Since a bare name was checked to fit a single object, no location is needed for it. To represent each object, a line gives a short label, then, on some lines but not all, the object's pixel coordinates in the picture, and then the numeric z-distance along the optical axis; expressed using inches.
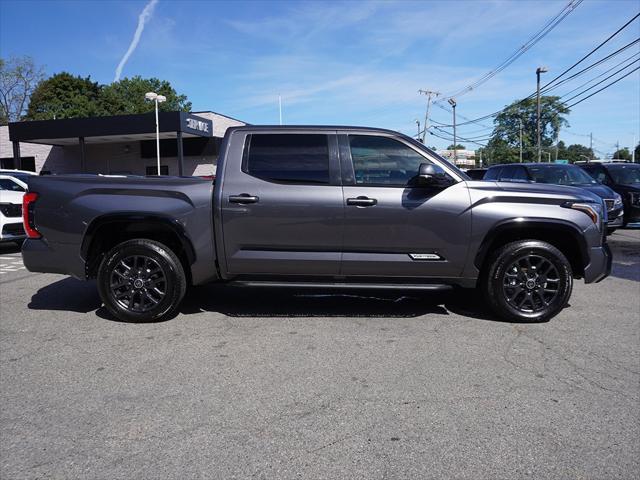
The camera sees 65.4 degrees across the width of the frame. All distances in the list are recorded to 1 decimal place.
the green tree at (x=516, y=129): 3806.6
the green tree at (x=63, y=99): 2427.4
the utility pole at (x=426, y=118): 2384.4
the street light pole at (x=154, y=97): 1066.1
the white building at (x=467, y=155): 4446.4
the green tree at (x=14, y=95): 2365.9
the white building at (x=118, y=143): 1154.0
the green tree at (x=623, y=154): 5251.0
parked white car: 399.9
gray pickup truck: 196.9
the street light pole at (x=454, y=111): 2218.6
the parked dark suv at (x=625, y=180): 512.7
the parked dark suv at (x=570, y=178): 455.2
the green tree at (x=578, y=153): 5019.7
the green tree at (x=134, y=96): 2593.5
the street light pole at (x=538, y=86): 1422.2
